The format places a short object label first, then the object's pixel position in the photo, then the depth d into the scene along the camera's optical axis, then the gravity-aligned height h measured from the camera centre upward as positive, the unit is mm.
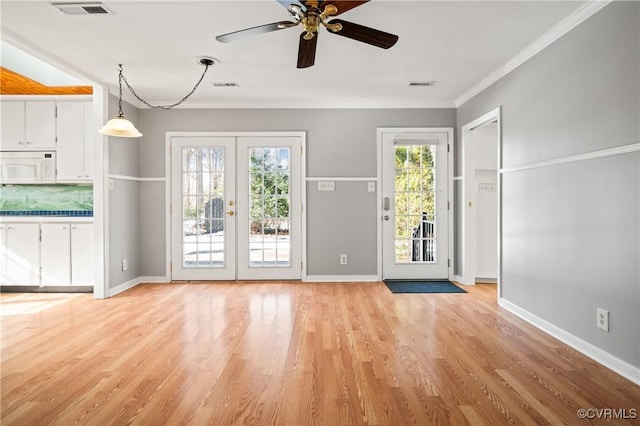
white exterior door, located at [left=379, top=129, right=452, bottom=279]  4918 +114
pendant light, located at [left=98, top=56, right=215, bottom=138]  3453 +835
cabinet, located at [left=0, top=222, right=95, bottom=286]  4254 -497
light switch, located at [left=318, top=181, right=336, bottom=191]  4883 +348
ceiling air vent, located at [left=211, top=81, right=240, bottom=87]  4086 +1491
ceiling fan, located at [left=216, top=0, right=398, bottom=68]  2064 +1179
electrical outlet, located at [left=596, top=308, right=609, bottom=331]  2346 -724
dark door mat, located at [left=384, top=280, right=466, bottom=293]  4363 -965
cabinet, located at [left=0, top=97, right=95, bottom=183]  4254 +945
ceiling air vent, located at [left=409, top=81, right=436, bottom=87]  4109 +1495
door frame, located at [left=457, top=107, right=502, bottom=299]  4660 -59
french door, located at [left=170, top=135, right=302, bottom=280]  4895 +76
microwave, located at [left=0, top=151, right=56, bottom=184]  4266 +549
